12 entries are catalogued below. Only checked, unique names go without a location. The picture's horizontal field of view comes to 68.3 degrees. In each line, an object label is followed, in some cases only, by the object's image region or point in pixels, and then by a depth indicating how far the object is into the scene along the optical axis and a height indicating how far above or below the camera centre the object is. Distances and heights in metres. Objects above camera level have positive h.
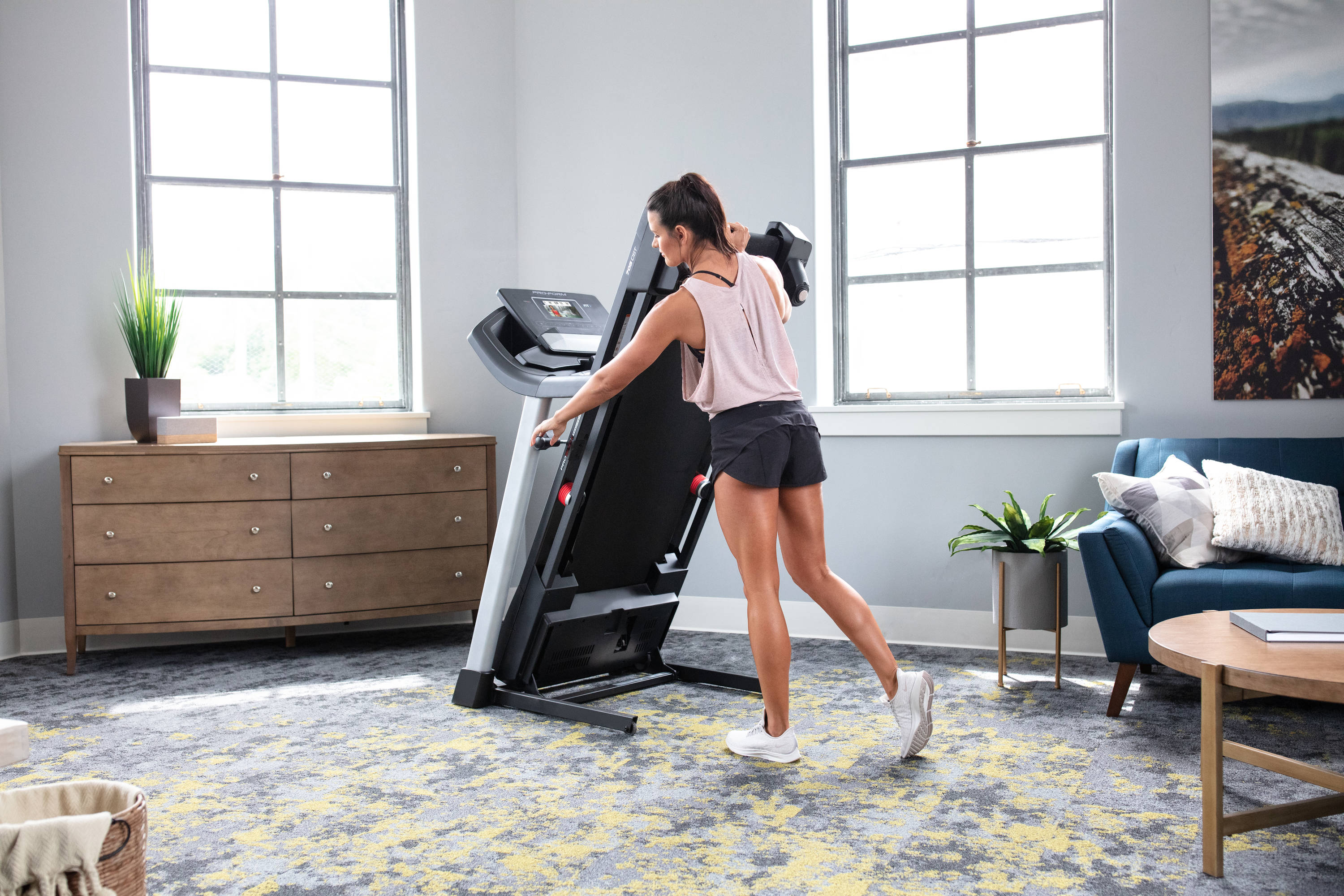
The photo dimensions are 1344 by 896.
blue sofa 2.89 -0.54
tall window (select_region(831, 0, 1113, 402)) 4.07 +0.89
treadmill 2.91 -0.32
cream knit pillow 3.10 -0.36
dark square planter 3.93 +0.03
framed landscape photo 3.57 +0.75
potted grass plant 3.93 +0.23
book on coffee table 2.04 -0.47
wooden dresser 3.75 -0.46
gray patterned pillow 3.14 -0.34
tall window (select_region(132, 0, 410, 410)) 4.43 +1.01
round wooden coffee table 1.79 -0.52
